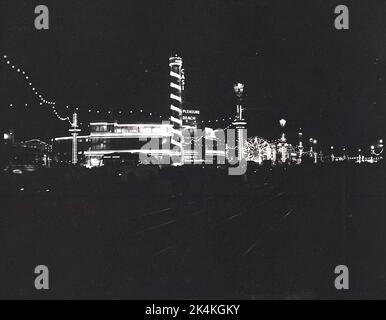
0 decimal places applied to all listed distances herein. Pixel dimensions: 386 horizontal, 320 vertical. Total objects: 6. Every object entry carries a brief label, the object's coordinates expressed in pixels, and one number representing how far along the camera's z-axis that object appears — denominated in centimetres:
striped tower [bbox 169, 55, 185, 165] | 12588
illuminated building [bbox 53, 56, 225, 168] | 12644
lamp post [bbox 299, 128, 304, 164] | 10312
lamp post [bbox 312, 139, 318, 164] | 13745
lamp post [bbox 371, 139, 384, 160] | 13600
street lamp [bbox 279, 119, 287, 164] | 8744
